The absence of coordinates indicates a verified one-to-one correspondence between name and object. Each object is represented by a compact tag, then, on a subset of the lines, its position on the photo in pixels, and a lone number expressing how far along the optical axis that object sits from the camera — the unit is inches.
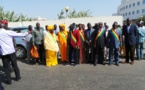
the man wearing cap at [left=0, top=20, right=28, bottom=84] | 155.5
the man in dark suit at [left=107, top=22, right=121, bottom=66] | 214.4
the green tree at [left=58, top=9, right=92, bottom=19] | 1011.7
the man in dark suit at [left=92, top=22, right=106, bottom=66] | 214.4
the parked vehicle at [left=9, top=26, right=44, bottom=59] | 258.9
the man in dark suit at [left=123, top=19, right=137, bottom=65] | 215.8
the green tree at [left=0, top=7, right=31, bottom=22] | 807.5
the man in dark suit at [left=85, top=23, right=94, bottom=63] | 226.1
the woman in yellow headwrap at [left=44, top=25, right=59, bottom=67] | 221.6
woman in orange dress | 229.6
